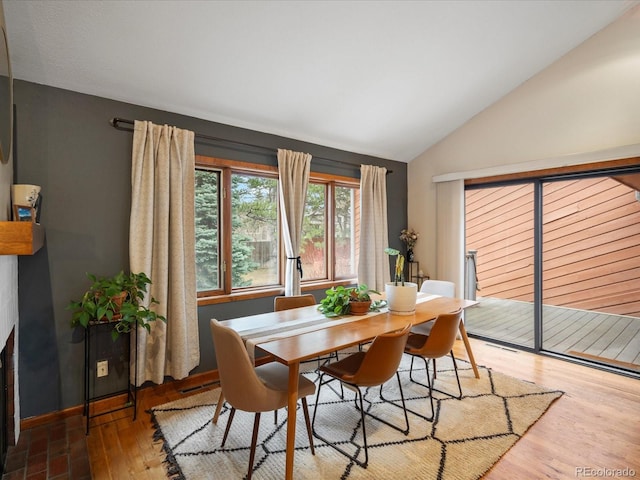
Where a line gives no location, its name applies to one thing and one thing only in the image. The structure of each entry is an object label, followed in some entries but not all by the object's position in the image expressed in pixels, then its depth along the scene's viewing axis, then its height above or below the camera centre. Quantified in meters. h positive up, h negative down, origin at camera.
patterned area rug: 1.95 -1.28
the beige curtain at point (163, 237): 2.64 +0.02
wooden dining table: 1.81 -0.57
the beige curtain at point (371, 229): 4.35 +0.14
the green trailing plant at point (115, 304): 2.25 -0.43
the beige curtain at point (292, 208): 3.54 +0.33
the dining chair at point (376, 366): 1.93 -0.73
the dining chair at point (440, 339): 2.42 -0.71
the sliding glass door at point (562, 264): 3.35 -0.26
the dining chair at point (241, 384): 1.75 -0.76
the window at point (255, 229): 3.23 +0.12
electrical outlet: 2.58 -0.96
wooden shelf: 1.49 +0.01
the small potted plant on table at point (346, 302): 2.59 -0.48
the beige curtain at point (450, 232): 4.36 +0.10
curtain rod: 2.60 +0.91
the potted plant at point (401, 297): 2.61 -0.43
